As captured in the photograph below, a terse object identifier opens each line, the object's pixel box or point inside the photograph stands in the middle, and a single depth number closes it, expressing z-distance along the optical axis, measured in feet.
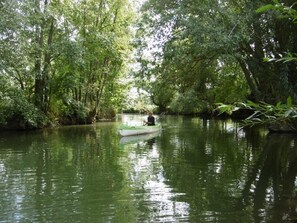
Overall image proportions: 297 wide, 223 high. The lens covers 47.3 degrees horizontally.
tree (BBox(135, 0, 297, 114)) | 47.37
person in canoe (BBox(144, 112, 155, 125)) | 81.59
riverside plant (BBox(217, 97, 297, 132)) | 6.43
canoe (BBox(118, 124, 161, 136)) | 69.72
